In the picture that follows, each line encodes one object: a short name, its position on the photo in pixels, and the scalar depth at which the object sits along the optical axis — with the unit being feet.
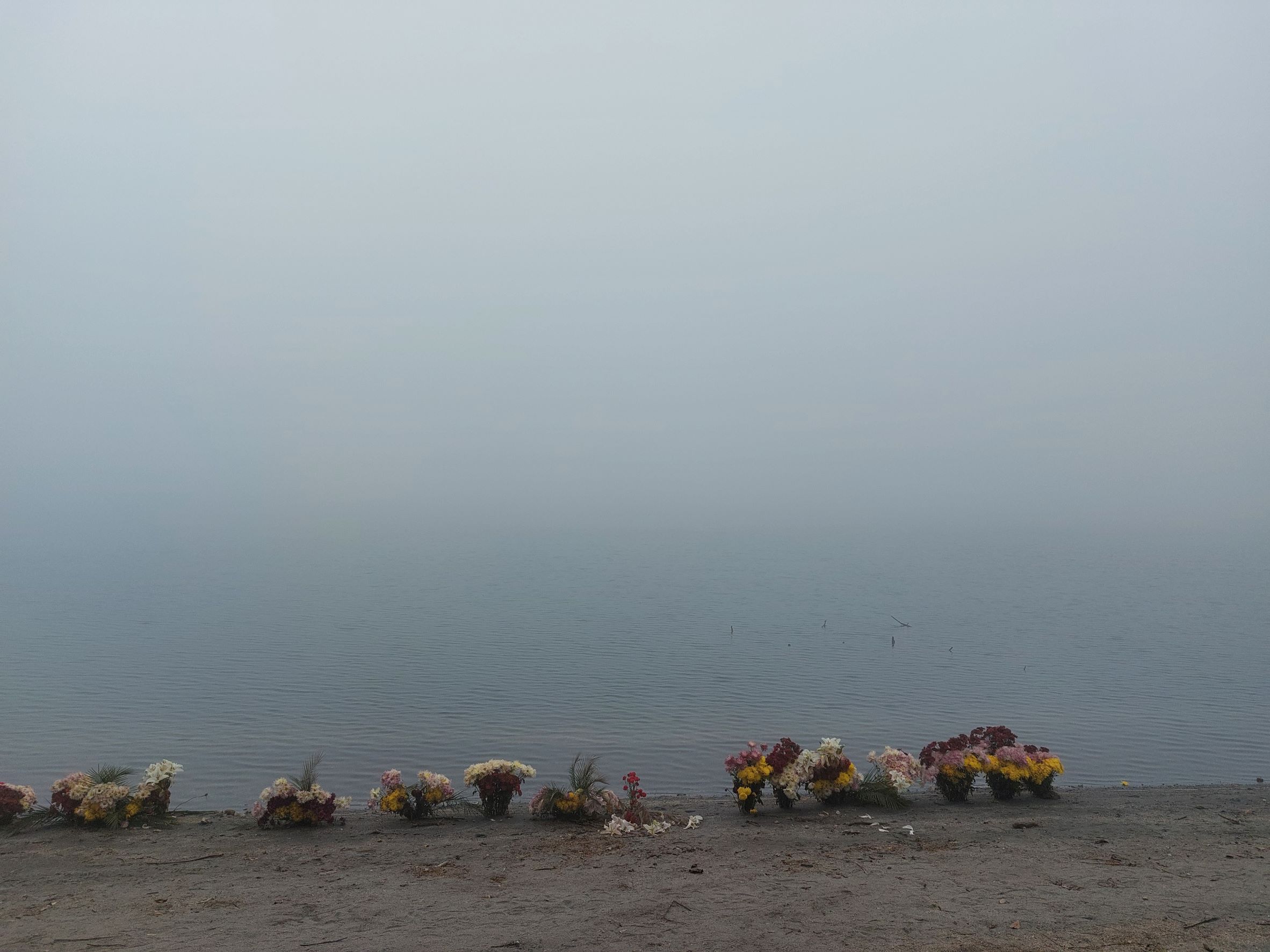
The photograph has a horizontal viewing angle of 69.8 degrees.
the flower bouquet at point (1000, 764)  36.37
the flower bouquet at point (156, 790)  33.68
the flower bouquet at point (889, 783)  35.09
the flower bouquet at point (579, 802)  32.94
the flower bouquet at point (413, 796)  34.06
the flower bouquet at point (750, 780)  34.27
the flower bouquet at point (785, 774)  34.47
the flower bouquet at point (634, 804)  32.32
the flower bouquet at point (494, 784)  34.24
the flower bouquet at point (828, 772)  34.78
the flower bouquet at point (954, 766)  35.96
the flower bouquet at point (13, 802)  33.01
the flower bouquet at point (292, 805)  32.78
